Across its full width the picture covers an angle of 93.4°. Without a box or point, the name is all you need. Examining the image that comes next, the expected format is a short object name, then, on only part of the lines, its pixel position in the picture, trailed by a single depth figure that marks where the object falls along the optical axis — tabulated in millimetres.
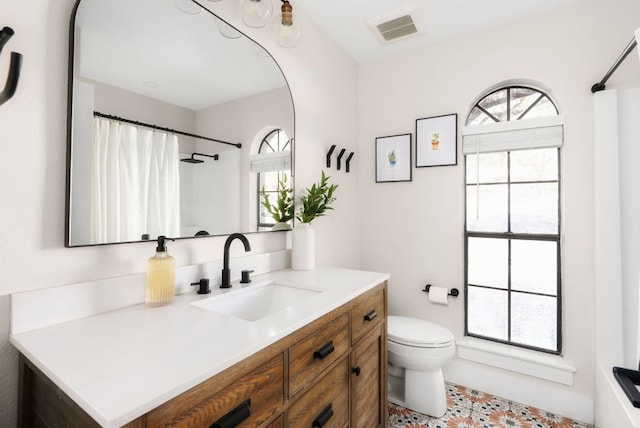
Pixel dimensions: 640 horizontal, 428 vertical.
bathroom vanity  594
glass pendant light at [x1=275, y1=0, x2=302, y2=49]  1356
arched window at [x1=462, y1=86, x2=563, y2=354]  2014
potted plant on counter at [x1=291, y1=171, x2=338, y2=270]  1746
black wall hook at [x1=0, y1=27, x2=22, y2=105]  700
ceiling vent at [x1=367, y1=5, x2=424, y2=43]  1990
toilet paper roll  2201
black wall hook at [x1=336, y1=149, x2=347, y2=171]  2326
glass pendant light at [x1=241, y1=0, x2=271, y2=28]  1273
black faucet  1324
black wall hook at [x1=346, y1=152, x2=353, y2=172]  2414
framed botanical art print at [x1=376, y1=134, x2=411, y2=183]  2418
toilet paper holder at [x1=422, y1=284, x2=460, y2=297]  2203
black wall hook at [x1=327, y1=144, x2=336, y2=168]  2201
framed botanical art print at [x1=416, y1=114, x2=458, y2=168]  2232
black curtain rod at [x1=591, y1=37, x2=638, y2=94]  1409
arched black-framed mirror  993
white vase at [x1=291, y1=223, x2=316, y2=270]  1743
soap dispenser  1048
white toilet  1815
